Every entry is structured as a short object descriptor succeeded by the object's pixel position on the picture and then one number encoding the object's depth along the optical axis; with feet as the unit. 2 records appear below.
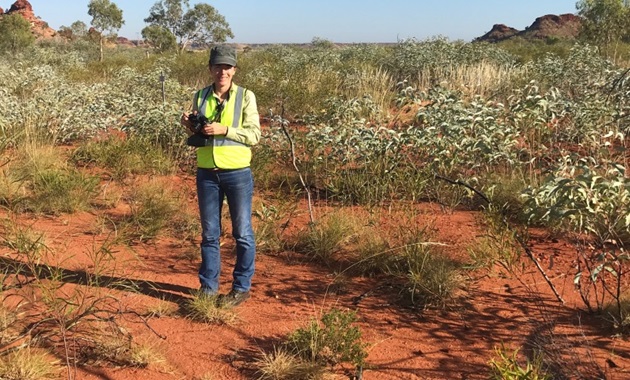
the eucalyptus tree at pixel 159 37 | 128.67
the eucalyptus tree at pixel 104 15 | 123.95
